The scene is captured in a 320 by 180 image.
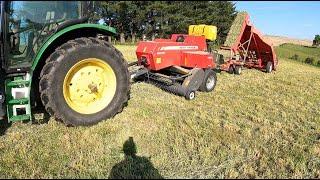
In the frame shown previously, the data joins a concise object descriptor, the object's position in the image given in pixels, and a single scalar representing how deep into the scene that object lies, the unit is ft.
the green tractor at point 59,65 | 9.63
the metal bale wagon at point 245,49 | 22.76
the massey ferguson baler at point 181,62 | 16.10
